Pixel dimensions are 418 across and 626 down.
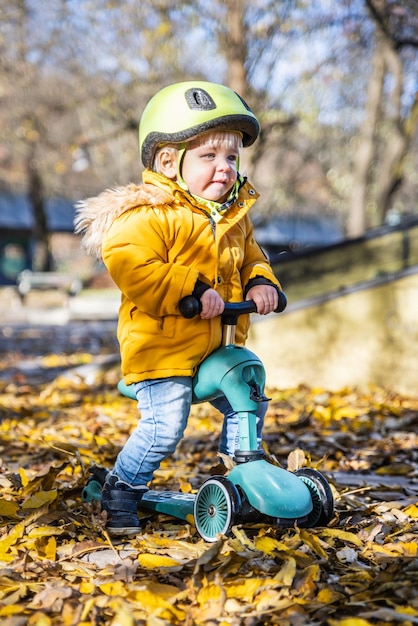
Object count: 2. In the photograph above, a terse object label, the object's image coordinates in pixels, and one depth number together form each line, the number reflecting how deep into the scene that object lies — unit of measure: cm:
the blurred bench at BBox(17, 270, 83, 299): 2439
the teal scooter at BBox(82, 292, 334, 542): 278
